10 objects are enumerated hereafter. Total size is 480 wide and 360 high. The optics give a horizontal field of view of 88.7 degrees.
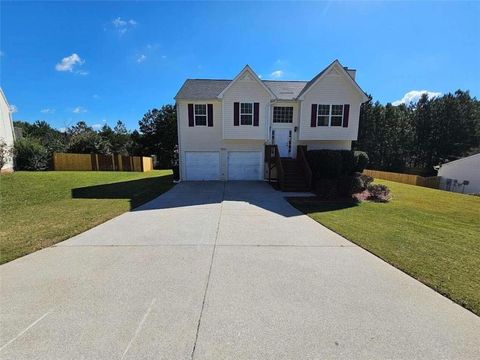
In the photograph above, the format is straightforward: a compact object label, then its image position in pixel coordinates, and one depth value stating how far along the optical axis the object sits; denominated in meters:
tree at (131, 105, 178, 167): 42.44
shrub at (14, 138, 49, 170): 23.03
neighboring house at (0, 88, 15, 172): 21.31
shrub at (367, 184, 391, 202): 12.08
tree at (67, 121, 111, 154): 31.94
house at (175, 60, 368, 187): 16.20
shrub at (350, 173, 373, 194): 12.49
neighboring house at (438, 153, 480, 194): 23.80
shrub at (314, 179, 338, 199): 12.13
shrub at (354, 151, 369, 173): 15.36
